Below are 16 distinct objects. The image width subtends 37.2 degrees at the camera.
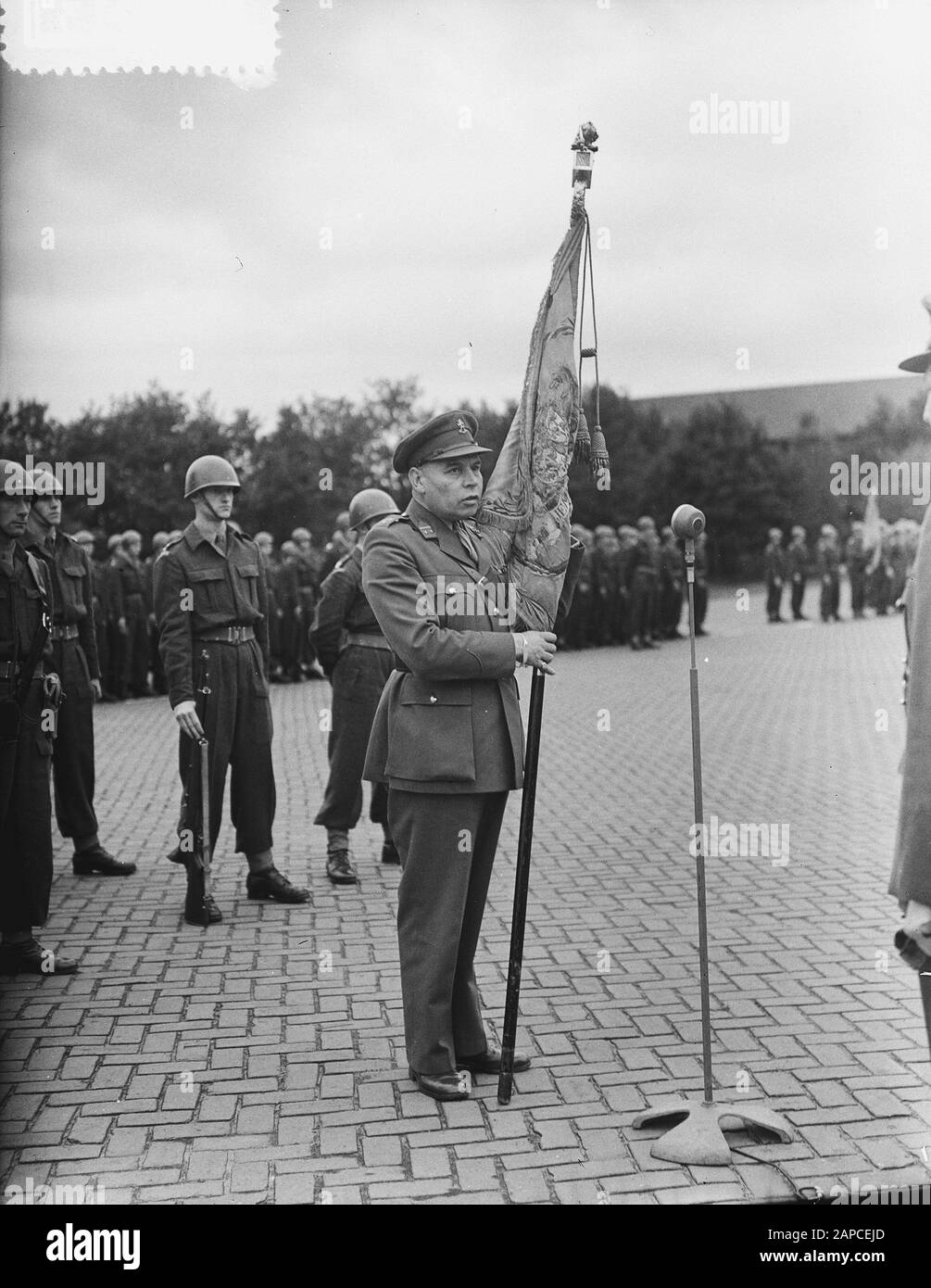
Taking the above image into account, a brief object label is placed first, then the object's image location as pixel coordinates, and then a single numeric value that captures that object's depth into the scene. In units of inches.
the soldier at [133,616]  713.6
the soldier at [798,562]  1141.7
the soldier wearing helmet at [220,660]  272.1
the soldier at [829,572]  1128.2
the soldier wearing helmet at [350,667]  307.3
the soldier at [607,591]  978.1
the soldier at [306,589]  802.2
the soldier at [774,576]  1156.5
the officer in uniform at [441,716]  178.9
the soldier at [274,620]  786.2
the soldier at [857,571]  1168.1
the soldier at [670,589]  1019.3
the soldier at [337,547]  740.4
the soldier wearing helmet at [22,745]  223.0
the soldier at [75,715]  307.3
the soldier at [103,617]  695.7
